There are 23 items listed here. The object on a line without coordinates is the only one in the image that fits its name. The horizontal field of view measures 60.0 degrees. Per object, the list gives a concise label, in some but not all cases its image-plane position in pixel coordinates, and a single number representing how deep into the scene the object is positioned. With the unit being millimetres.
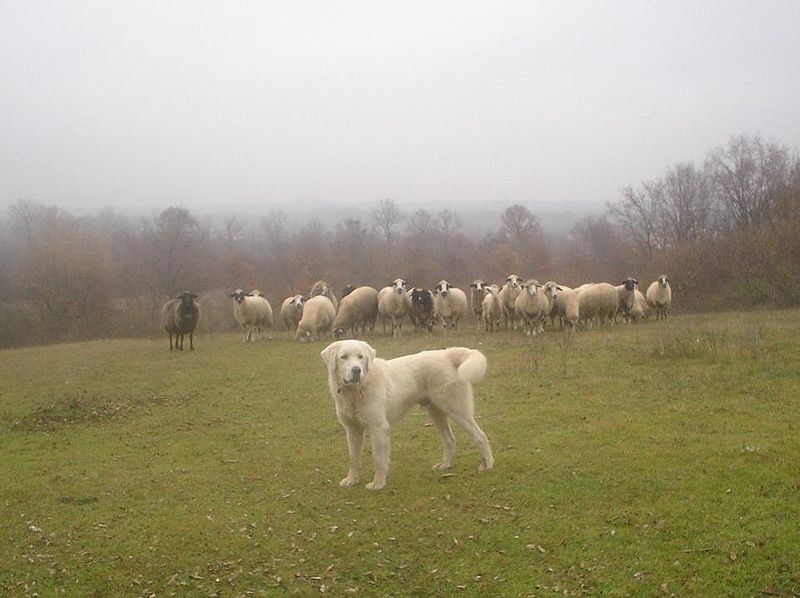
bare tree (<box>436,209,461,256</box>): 71062
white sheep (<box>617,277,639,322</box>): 27266
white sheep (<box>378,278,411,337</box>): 25219
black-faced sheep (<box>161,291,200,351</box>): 23984
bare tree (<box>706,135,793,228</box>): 43969
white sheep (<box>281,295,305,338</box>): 28516
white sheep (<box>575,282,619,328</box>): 25625
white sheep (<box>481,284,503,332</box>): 25500
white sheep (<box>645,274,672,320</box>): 28969
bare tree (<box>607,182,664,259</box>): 51531
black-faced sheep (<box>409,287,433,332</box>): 25625
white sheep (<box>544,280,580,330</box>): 23953
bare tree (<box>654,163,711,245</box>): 49656
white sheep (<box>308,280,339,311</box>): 30031
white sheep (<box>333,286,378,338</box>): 26506
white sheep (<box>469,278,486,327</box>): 28906
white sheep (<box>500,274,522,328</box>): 24766
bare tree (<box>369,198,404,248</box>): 72562
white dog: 7672
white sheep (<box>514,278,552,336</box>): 22672
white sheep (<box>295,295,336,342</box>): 25312
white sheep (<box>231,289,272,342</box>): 26984
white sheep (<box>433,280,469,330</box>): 25859
